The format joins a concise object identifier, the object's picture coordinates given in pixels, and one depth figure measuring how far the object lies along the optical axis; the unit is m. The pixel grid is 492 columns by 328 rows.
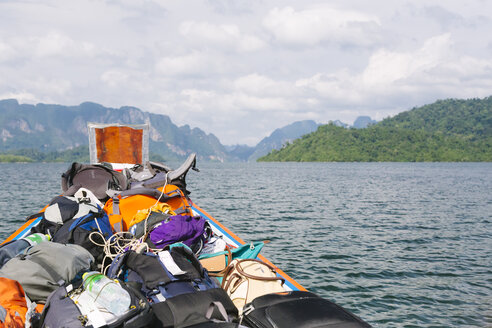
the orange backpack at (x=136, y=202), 7.12
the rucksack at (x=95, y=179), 9.19
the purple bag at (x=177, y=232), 5.52
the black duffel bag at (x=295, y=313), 3.23
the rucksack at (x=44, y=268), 3.87
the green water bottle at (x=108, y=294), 3.06
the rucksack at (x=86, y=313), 2.95
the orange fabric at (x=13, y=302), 3.16
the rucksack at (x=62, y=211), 6.22
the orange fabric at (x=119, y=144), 14.95
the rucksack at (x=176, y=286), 3.36
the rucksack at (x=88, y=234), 5.25
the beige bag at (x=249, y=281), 4.23
